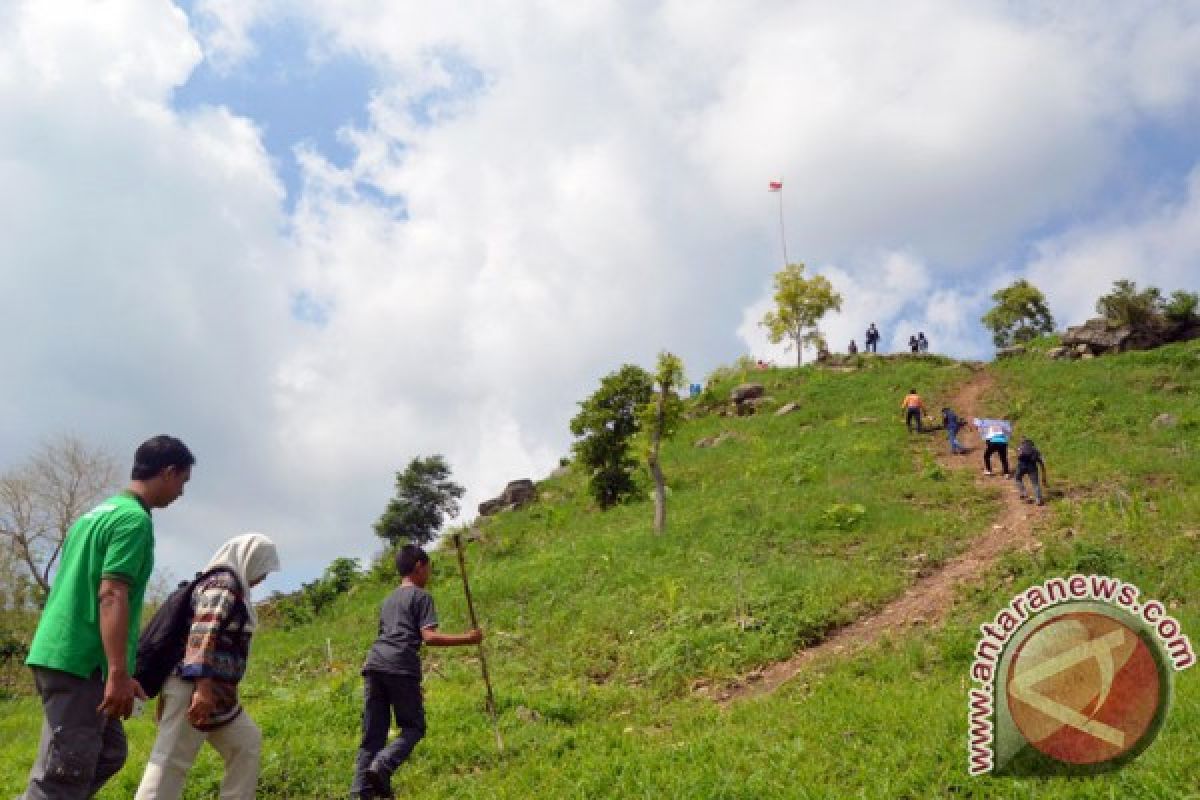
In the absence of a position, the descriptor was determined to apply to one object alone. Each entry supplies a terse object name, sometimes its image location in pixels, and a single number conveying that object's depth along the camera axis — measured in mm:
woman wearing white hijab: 4789
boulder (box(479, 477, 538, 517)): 37000
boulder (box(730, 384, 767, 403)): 40534
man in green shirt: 4316
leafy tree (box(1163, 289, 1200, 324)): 40781
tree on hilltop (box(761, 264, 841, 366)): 54438
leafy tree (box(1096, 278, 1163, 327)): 40219
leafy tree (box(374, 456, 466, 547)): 40812
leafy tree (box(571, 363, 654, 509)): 26109
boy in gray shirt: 6734
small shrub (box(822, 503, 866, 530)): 17484
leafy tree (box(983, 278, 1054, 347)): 68975
